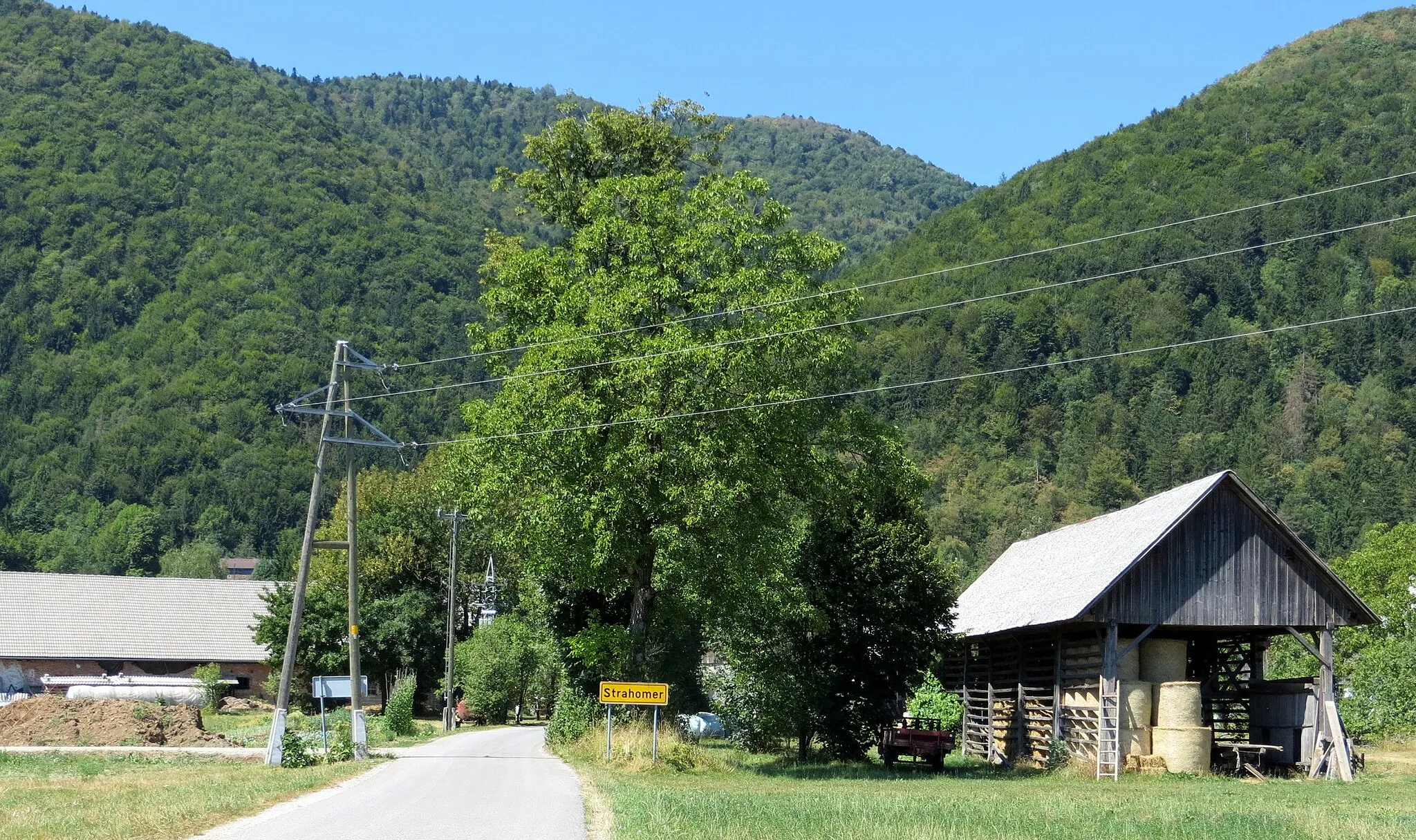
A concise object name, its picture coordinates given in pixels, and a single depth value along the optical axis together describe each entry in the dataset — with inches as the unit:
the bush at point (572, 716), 1579.7
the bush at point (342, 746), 1360.7
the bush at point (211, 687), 2874.0
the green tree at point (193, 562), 6018.7
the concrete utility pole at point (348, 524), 1309.1
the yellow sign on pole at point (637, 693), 1290.6
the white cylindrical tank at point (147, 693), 2657.5
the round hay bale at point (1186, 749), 1306.6
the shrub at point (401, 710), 2080.5
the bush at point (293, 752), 1259.2
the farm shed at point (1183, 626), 1317.7
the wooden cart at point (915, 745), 1435.8
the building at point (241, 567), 6766.7
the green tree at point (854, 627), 1475.1
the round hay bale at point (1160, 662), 1374.3
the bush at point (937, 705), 1889.8
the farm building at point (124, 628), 3073.3
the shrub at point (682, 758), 1322.6
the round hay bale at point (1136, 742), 1326.3
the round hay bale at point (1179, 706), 1325.0
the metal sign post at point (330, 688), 1332.4
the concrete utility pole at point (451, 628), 2453.2
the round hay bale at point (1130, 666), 1344.7
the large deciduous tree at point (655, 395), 1305.4
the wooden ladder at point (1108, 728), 1309.1
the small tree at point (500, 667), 2844.5
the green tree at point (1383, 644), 1829.5
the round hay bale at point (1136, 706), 1332.4
